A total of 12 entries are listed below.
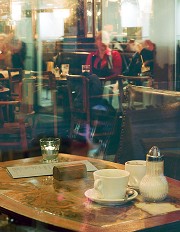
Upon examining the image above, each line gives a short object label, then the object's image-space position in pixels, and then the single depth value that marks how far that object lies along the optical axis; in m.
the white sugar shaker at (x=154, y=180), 1.58
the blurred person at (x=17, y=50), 7.33
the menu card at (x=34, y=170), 1.97
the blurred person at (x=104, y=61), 6.39
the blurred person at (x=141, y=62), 6.56
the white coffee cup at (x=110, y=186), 1.54
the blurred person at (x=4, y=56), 7.17
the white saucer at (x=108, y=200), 1.54
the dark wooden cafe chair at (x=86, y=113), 5.27
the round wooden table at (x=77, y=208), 1.41
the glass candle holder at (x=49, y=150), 2.21
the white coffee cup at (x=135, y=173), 1.71
